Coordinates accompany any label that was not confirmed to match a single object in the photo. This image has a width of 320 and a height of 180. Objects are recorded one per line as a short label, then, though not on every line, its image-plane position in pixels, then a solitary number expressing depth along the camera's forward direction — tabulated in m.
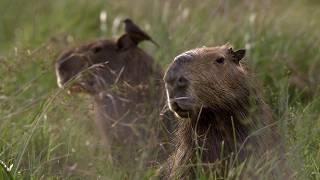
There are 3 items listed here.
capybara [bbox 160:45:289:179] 9.48
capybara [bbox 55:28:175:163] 12.77
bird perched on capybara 13.69
